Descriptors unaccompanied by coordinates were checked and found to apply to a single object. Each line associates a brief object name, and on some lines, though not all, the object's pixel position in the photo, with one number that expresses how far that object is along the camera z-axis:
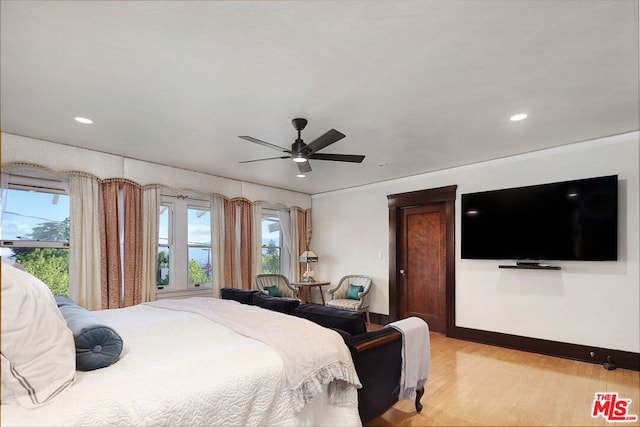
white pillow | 0.97
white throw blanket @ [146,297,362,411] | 1.66
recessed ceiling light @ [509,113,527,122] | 2.76
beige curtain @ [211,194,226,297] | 4.76
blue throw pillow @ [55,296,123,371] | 1.40
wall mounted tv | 3.11
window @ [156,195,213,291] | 4.48
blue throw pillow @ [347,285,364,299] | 5.18
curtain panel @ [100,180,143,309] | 3.72
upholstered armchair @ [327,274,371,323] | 4.97
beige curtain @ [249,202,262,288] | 5.22
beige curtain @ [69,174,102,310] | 3.45
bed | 1.15
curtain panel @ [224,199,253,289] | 4.93
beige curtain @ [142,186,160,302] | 4.06
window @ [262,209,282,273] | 5.79
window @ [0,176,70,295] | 3.06
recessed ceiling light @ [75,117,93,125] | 2.75
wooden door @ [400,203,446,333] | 4.71
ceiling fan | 2.60
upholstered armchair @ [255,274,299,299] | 5.09
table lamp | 5.71
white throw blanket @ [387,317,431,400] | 2.25
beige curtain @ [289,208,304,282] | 5.97
